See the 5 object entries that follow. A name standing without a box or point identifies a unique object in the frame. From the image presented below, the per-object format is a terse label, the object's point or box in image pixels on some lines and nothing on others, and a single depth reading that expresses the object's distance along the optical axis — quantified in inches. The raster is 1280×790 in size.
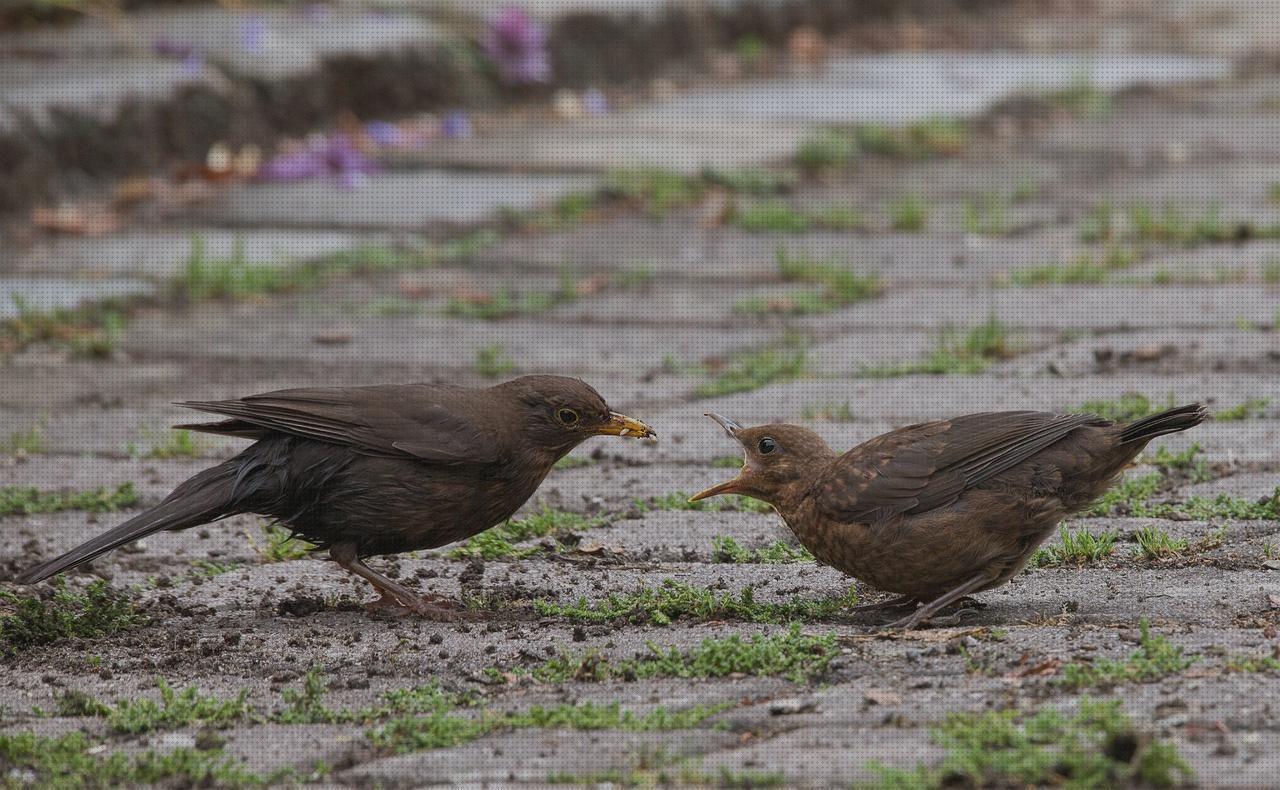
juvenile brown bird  343.3
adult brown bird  373.1
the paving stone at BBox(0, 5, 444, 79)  807.7
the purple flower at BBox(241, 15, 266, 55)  818.8
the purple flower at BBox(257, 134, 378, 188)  783.7
